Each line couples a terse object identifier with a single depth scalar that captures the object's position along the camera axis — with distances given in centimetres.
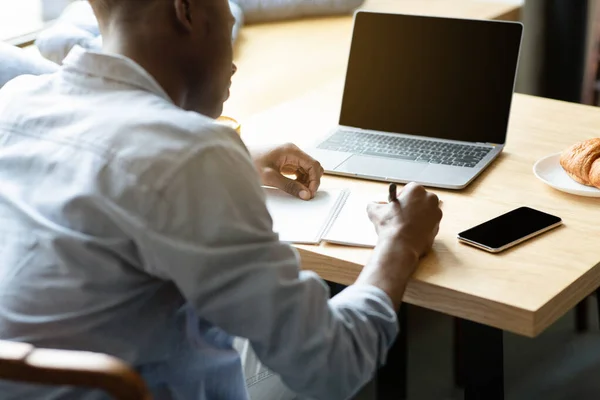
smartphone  191
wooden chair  151
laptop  222
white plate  205
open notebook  195
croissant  206
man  157
